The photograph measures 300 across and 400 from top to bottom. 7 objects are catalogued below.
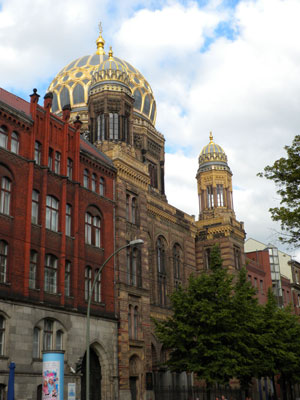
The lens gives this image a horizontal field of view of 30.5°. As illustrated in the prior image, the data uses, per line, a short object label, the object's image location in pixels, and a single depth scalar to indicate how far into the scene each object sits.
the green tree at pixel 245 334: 33.03
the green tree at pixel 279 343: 39.41
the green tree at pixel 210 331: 32.31
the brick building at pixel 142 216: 37.84
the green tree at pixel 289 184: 23.36
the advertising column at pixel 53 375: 24.84
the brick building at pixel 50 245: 28.78
